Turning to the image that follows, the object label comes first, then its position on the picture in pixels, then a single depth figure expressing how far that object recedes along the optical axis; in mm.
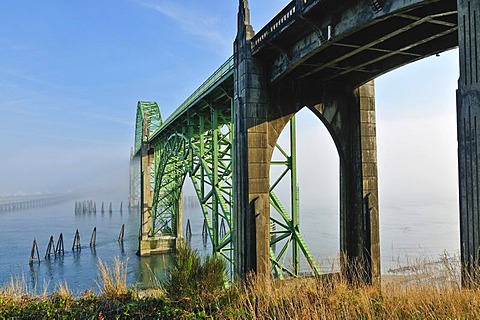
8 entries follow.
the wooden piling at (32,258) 35519
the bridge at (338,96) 5930
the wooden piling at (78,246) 43528
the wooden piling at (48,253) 38572
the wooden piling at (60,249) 40644
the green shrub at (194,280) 6676
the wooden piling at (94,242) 44500
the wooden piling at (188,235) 52869
